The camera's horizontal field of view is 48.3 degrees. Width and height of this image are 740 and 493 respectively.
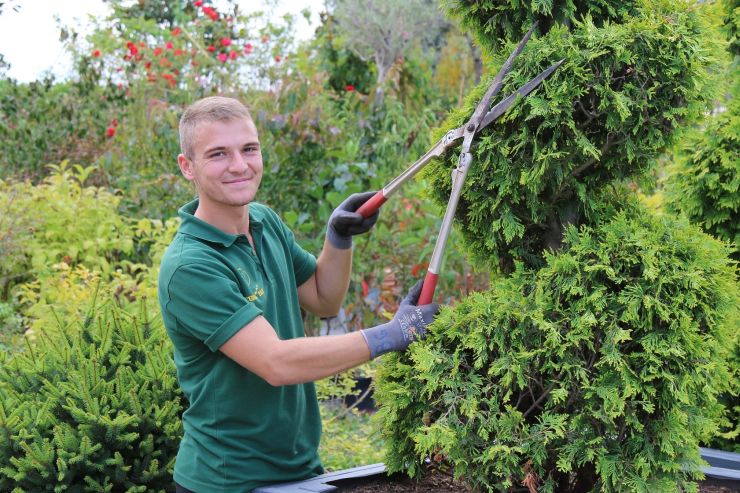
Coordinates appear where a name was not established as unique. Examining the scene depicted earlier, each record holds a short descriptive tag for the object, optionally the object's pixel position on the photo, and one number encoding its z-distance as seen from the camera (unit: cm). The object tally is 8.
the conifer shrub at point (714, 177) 344
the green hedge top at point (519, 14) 241
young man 228
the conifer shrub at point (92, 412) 288
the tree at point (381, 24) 1620
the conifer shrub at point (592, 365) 216
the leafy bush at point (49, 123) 745
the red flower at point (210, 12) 789
